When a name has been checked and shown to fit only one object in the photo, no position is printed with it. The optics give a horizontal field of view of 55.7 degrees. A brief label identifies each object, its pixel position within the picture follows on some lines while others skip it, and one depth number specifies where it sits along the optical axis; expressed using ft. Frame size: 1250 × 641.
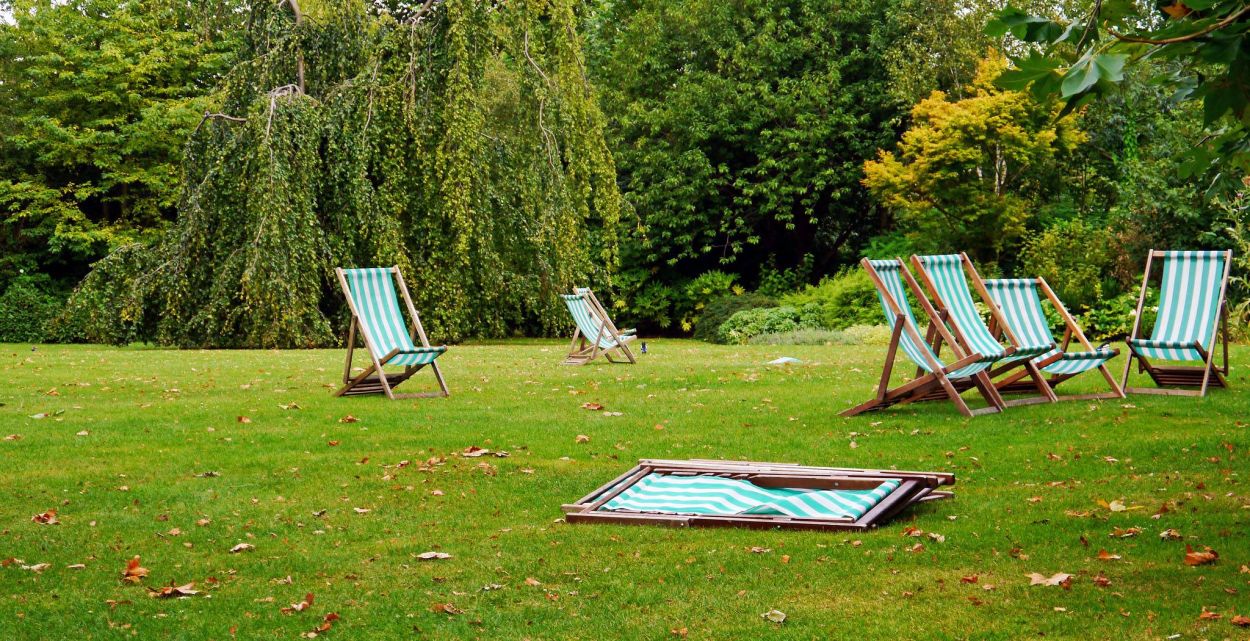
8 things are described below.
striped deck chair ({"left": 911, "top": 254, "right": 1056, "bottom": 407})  26.71
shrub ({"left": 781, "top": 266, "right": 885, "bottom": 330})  65.21
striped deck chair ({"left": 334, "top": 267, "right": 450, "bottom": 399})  31.37
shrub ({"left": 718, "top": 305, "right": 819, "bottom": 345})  63.62
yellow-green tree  63.52
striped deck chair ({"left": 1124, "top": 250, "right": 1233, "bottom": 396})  28.48
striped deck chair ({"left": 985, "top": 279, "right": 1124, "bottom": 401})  28.30
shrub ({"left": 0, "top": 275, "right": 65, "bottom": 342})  74.18
